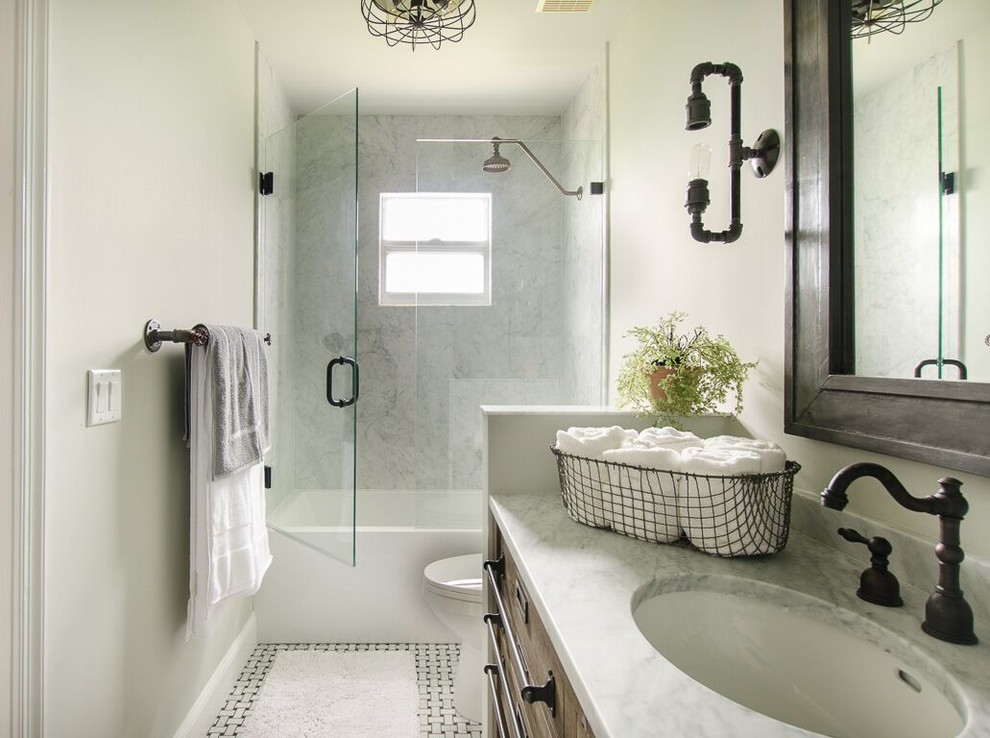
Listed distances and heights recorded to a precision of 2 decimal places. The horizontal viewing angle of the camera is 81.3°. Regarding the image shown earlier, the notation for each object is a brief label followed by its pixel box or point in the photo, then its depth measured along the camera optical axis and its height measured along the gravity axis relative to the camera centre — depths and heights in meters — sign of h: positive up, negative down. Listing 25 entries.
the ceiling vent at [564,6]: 2.04 +1.31
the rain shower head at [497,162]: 2.46 +0.90
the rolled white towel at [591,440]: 1.09 -0.13
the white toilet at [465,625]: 1.92 -0.87
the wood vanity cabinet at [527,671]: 0.70 -0.44
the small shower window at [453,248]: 2.46 +0.53
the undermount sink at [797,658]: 0.64 -0.37
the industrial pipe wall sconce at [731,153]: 1.22 +0.47
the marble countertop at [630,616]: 0.52 -0.31
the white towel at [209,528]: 1.60 -0.45
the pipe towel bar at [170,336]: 1.49 +0.10
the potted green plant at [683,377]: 1.28 -0.01
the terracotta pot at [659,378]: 1.29 -0.01
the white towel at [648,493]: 0.98 -0.21
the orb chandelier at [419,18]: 1.91 +1.24
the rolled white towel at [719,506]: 0.92 -0.22
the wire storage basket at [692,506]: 0.92 -0.22
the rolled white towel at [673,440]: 1.12 -0.13
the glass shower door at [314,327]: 2.12 +0.18
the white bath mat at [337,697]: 1.84 -1.13
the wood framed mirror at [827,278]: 0.85 +0.17
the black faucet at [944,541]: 0.67 -0.20
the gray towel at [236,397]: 1.59 -0.07
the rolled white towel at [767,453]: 0.95 -0.14
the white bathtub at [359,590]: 2.39 -0.91
